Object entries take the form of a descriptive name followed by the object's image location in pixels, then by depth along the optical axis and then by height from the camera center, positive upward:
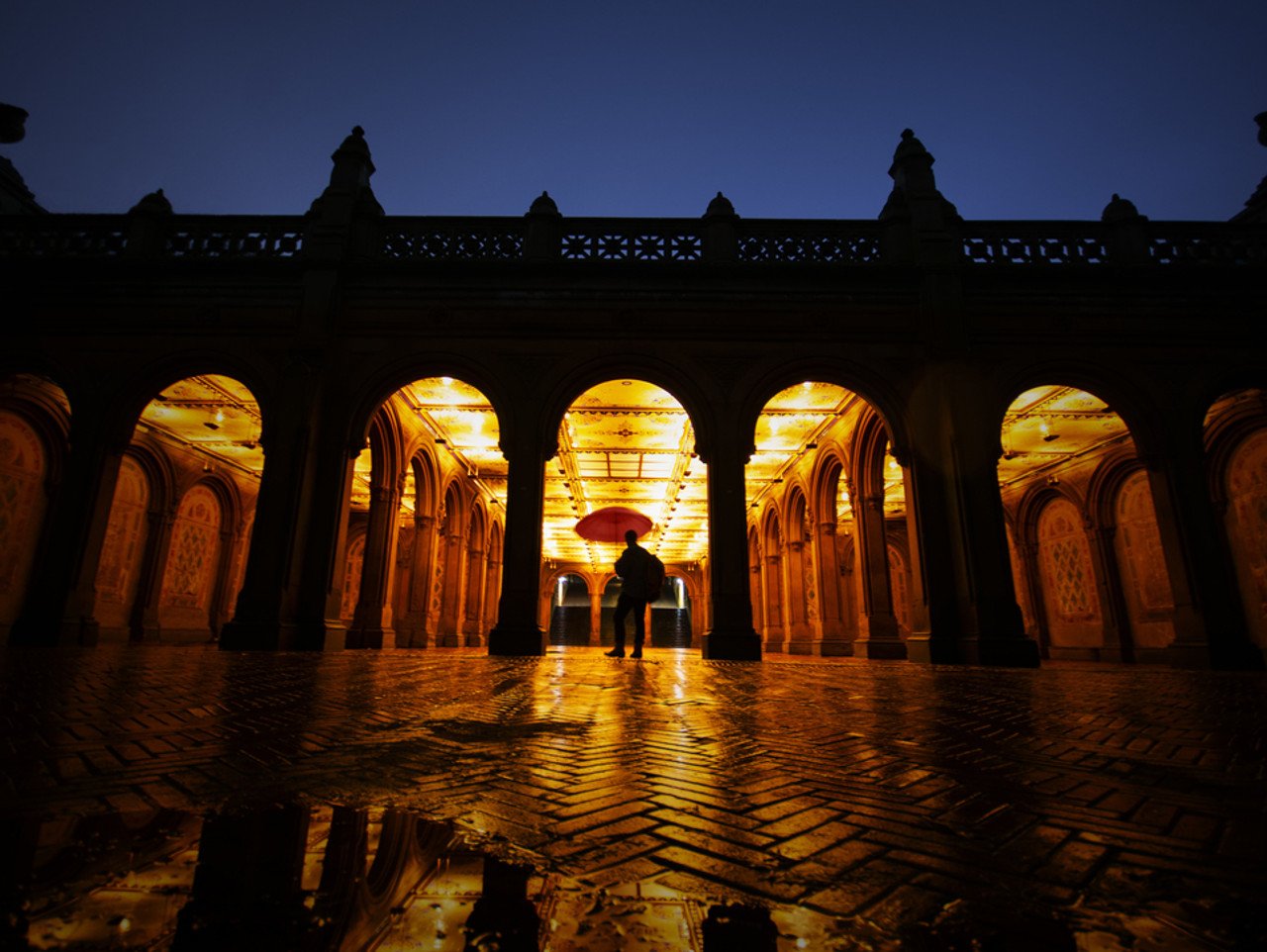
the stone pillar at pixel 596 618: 33.66 +0.47
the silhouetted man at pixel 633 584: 9.73 +0.67
